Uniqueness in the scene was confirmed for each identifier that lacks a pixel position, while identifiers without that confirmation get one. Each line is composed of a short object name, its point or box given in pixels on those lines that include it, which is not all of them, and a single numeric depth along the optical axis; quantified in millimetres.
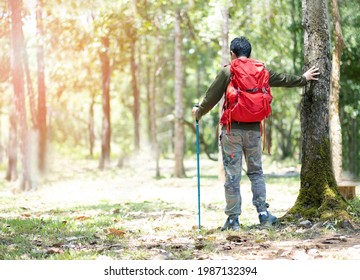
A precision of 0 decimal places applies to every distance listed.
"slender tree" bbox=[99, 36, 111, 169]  51500
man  13750
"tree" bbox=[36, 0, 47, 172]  36844
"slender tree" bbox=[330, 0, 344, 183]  24484
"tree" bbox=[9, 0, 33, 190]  30859
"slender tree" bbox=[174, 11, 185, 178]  36687
